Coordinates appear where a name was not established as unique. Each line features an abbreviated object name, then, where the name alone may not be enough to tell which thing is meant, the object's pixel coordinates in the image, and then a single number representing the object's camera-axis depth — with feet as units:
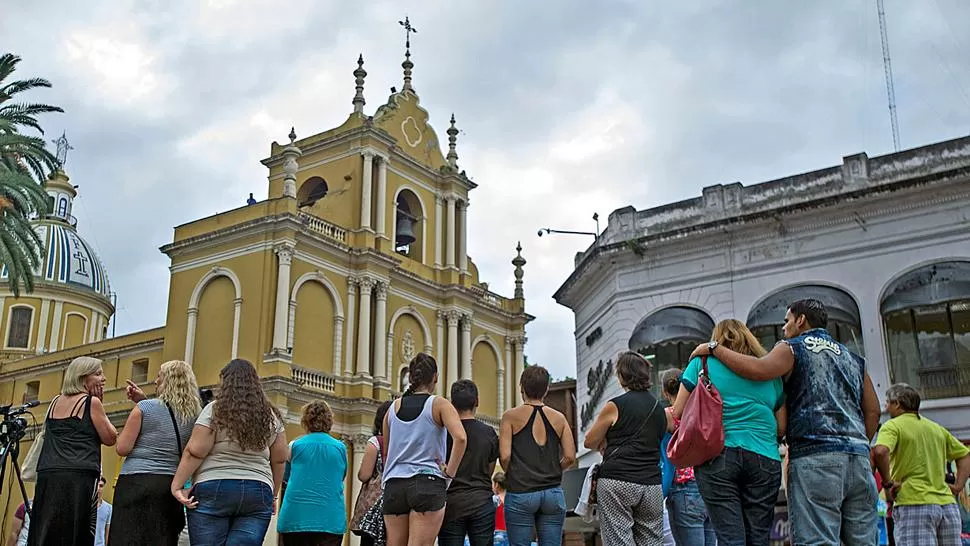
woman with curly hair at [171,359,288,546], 19.21
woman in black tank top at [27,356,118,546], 21.61
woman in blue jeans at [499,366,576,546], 22.75
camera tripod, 25.05
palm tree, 71.26
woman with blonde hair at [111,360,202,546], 20.15
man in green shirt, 22.47
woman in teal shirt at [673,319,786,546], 17.40
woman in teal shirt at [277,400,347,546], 23.86
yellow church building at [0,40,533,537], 96.94
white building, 51.93
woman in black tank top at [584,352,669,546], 21.48
